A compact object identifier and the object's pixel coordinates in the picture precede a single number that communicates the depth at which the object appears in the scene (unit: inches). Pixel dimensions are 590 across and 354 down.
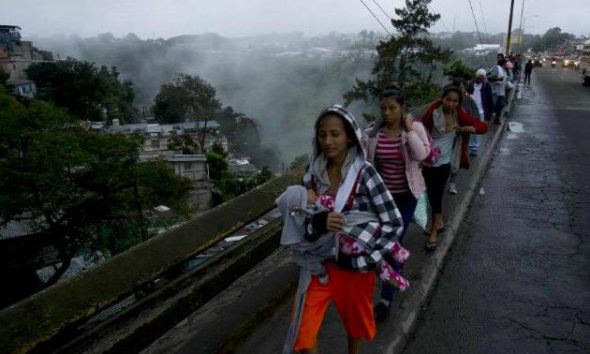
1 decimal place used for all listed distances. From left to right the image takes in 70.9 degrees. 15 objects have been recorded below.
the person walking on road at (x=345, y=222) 83.5
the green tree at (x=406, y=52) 1234.0
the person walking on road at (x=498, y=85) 402.0
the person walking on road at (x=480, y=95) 298.8
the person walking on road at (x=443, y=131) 165.8
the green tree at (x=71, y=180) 629.6
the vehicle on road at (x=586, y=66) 940.2
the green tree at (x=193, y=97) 2127.2
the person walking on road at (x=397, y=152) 119.0
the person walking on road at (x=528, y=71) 933.8
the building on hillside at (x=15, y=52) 2337.6
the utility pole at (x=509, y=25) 1007.3
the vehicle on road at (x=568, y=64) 1982.5
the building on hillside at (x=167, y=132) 1876.2
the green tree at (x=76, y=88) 1836.9
